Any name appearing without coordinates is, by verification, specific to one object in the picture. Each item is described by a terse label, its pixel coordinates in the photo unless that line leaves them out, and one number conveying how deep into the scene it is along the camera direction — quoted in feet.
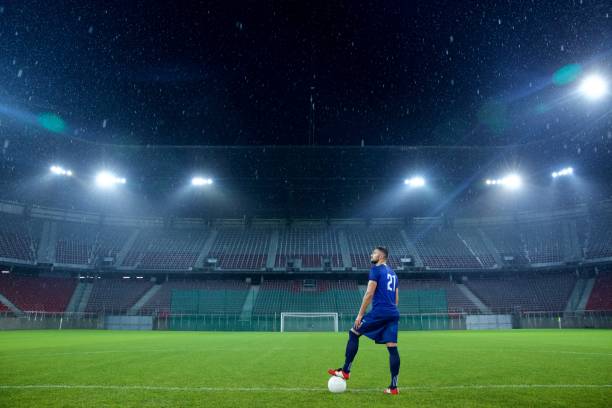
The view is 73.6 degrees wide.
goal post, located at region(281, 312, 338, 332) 116.16
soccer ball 18.04
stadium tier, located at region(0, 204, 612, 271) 134.72
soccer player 18.61
